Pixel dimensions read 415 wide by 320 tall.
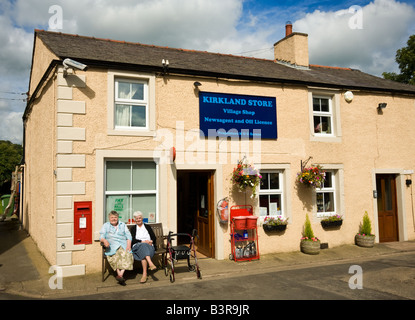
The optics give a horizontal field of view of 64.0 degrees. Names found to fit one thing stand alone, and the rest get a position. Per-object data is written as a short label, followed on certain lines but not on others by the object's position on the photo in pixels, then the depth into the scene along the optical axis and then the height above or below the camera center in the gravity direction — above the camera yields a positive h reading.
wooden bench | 7.47 -1.35
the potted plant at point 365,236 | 10.01 -1.59
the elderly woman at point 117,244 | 6.82 -1.18
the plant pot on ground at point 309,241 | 9.23 -1.60
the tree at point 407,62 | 22.75 +8.36
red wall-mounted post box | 7.39 -0.75
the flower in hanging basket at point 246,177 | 8.68 +0.22
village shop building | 7.63 +1.22
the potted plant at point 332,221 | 9.89 -1.13
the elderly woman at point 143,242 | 7.03 -1.18
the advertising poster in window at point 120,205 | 7.95 -0.41
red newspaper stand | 8.70 -1.31
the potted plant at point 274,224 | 9.16 -1.08
